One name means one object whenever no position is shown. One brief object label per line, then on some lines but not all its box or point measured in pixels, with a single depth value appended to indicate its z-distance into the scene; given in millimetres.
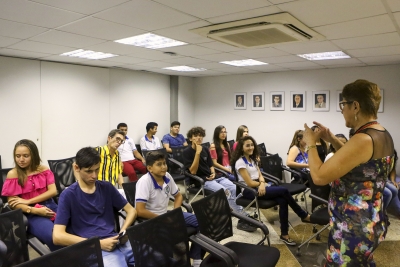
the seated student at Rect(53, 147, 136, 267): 2053
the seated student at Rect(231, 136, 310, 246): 3596
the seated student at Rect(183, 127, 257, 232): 4395
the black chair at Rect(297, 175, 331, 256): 3109
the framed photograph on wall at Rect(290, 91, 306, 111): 6566
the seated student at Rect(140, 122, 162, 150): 6402
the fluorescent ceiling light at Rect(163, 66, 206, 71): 6215
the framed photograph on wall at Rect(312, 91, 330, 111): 6297
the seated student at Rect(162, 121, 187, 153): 6508
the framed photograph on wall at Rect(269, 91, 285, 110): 6816
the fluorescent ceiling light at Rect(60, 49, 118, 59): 4549
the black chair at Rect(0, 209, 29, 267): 1945
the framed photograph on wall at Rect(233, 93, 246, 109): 7384
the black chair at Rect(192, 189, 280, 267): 2268
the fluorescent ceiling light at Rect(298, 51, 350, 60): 4602
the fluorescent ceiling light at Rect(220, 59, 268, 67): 5348
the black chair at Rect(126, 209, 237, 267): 1884
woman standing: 1520
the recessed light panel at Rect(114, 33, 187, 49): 3534
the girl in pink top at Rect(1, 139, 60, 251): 2627
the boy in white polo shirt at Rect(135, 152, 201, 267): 2590
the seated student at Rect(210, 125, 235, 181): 5145
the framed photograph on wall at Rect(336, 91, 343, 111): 6168
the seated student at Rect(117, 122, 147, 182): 5305
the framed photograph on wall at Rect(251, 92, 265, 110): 7109
